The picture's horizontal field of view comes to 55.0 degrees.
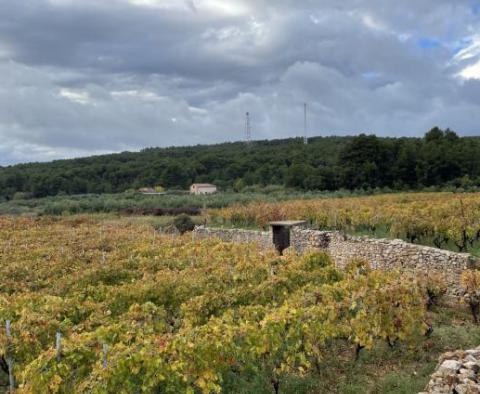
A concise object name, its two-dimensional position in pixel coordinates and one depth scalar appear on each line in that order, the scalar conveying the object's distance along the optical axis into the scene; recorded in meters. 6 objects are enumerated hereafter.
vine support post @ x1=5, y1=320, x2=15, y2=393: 6.95
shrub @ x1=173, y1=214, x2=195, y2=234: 32.46
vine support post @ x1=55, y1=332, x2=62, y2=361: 5.91
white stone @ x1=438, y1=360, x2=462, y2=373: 5.94
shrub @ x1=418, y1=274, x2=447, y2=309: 11.30
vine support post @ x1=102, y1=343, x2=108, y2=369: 5.63
